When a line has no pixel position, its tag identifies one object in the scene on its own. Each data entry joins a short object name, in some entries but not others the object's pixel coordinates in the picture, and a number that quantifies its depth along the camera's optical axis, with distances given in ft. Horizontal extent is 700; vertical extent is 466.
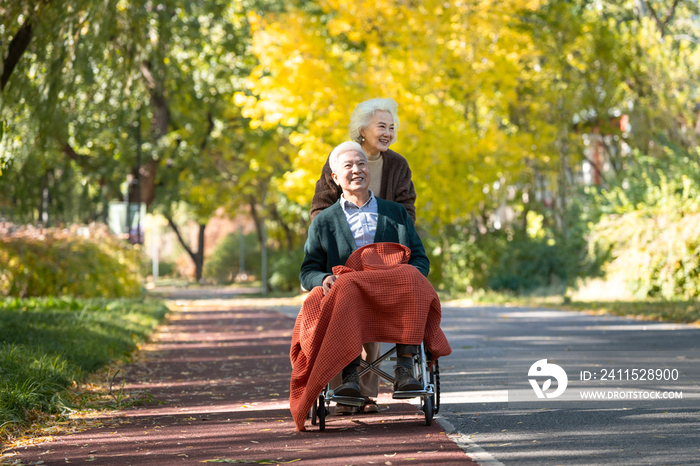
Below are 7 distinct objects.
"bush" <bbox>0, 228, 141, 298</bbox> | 105.60
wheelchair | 32.40
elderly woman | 38.37
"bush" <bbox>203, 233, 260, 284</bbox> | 329.52
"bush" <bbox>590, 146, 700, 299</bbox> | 95.66
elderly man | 35.65
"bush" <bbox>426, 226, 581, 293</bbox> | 130.93
